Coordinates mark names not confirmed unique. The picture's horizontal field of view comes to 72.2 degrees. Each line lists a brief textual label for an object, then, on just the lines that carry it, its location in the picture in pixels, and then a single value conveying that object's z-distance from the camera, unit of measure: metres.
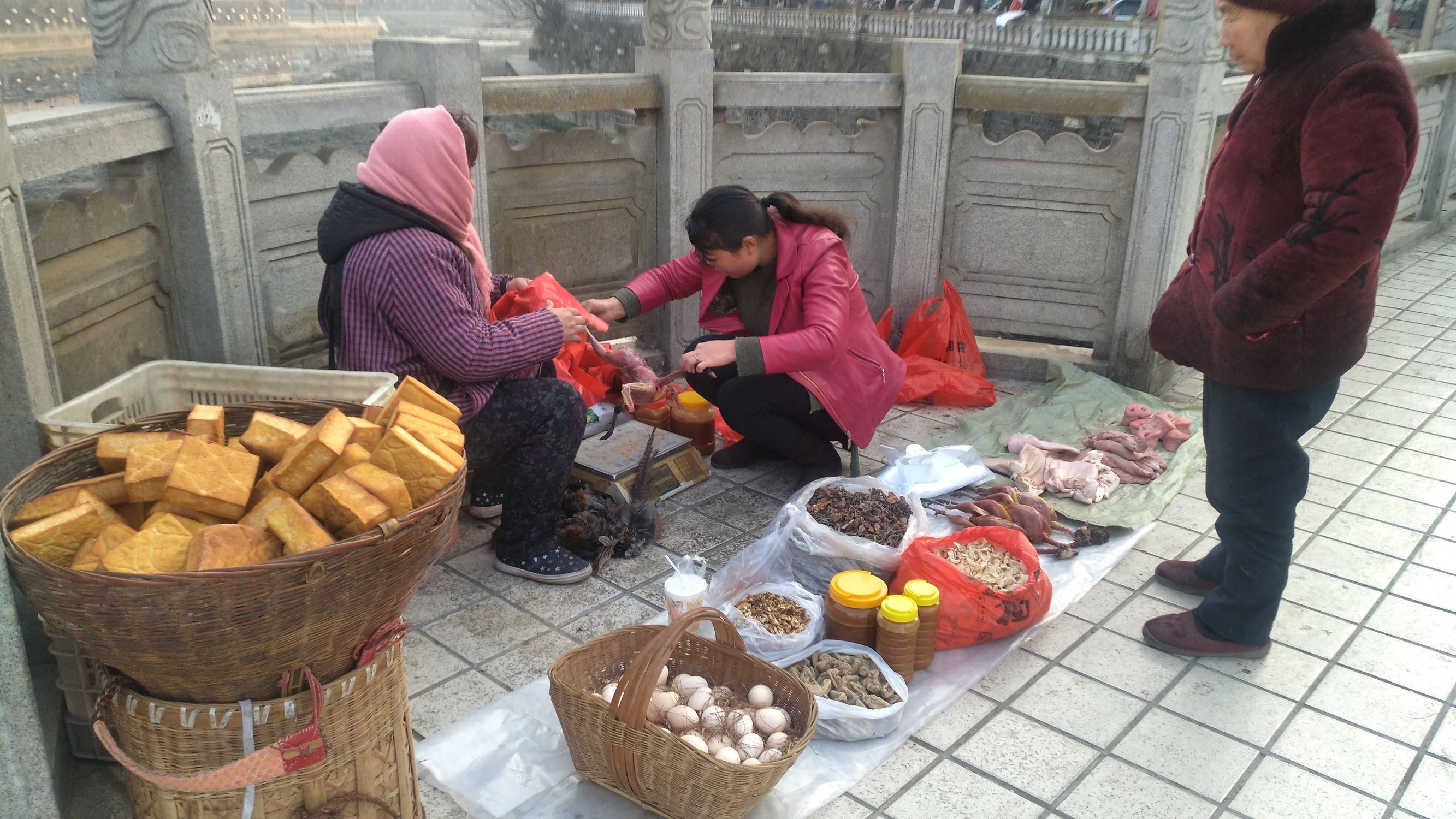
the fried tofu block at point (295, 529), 1.75
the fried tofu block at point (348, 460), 1.90
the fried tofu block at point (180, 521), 1.75
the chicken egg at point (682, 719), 2.42
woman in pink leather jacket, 3.72
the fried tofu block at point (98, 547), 1.69
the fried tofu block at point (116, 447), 2.00
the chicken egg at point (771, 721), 2.44
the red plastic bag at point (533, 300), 3.88
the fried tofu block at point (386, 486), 1.85
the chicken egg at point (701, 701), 2.49
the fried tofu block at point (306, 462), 1.88
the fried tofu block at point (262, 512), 1.80
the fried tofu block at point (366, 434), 1.99
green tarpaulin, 4.00
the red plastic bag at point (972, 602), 3.03
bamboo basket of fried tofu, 1.63
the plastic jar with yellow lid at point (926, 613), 2.94
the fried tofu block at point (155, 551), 1.66
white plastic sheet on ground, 2.45
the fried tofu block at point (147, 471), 1.88
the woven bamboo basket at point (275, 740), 1.83
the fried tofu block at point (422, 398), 2.23
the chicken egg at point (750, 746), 2.35
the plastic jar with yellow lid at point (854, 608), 2.95
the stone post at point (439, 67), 4.20
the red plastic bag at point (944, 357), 5.15
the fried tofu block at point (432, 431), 2.05
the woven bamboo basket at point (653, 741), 2.22
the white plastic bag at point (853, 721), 2.64
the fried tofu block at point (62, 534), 1.71
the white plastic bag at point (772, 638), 2.88
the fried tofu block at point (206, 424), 2.05
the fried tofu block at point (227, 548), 1.65
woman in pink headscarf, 2.91
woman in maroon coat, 2.36
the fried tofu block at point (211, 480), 1.81
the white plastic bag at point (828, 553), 3.25
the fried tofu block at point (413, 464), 1.95
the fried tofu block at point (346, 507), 1.79
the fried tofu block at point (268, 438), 2.00
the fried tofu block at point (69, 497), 1.80
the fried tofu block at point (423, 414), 2.11
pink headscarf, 2.94
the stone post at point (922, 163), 5.12
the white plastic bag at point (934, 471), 4.03
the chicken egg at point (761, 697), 2.53
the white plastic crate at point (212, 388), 2.60
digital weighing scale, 3.91
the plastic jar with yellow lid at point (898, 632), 2.85
